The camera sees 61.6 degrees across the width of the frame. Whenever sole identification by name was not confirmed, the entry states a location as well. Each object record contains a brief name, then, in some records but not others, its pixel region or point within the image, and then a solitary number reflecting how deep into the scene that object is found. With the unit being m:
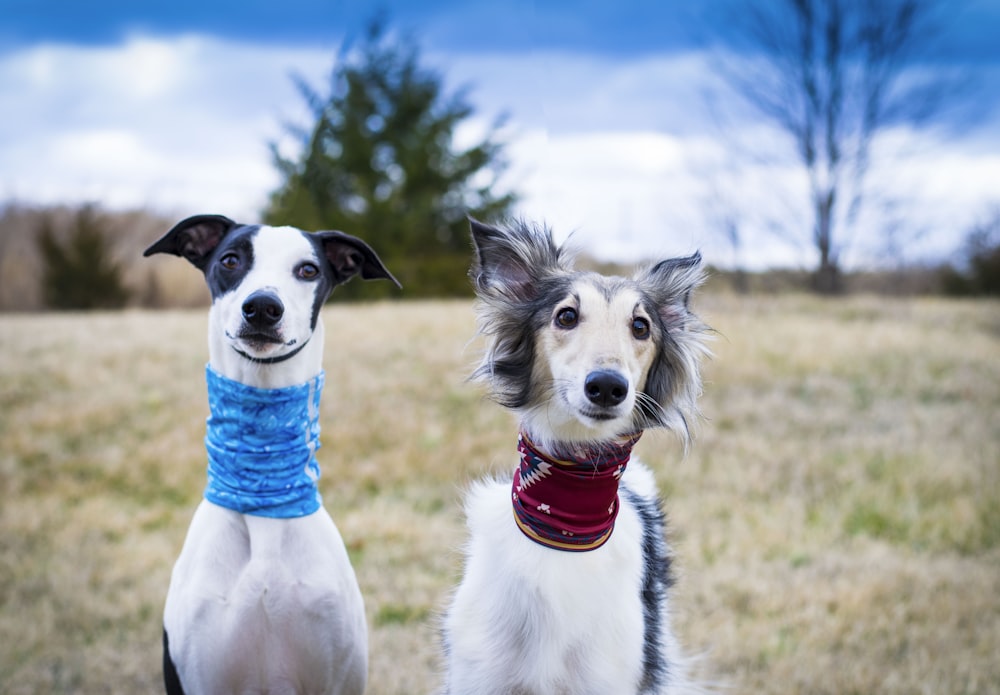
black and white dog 2.75
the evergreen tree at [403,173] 18.17
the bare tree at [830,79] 18.00
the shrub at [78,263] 15.35
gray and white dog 2.56
